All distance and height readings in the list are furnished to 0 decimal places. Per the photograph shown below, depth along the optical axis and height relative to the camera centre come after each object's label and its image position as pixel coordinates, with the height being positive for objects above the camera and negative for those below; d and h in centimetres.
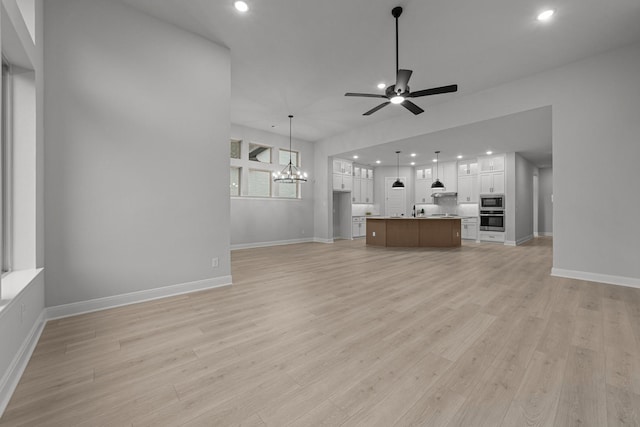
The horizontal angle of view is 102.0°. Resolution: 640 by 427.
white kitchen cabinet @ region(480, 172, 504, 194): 894 +97
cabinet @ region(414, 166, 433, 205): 1116 +111
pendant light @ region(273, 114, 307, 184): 742 +101
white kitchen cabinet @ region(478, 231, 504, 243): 895 -91
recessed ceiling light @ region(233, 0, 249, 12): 322 +261
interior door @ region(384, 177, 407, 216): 1146 +52
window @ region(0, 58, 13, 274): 227 +40
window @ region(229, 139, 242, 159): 785 +195
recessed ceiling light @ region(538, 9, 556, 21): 330 +254
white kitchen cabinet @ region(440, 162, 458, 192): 1030 +142
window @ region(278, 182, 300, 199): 889 +75
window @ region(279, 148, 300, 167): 896 +192
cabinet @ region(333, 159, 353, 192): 980 +141
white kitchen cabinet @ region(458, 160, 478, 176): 980 +165
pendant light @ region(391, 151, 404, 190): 919 +94
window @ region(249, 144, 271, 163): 825 +192
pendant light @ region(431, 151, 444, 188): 889 +88
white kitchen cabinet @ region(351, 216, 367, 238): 1056 -63
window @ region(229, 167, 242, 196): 788 +97
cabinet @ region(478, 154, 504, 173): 892 +166
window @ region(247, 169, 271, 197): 821 +94
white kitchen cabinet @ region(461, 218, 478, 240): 967 -68
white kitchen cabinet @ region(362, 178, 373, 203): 1111 +86
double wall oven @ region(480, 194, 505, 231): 889 -7
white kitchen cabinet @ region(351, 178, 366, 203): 1054 +85
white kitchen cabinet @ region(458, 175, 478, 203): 977 +83
